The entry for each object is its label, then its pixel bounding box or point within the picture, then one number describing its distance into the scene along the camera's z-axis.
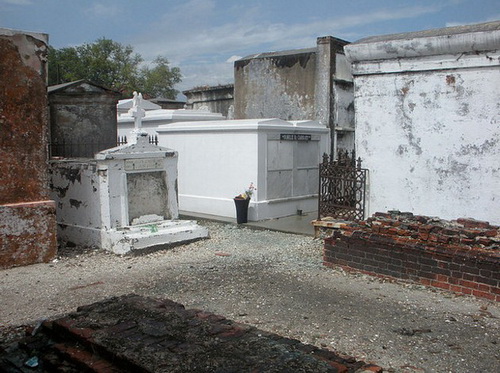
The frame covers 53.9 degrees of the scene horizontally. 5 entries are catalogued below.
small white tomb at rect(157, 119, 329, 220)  11.90
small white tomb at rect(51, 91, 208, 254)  8.72
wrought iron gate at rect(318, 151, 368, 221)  8.88
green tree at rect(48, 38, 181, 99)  45.38
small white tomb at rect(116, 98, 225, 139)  15.73
